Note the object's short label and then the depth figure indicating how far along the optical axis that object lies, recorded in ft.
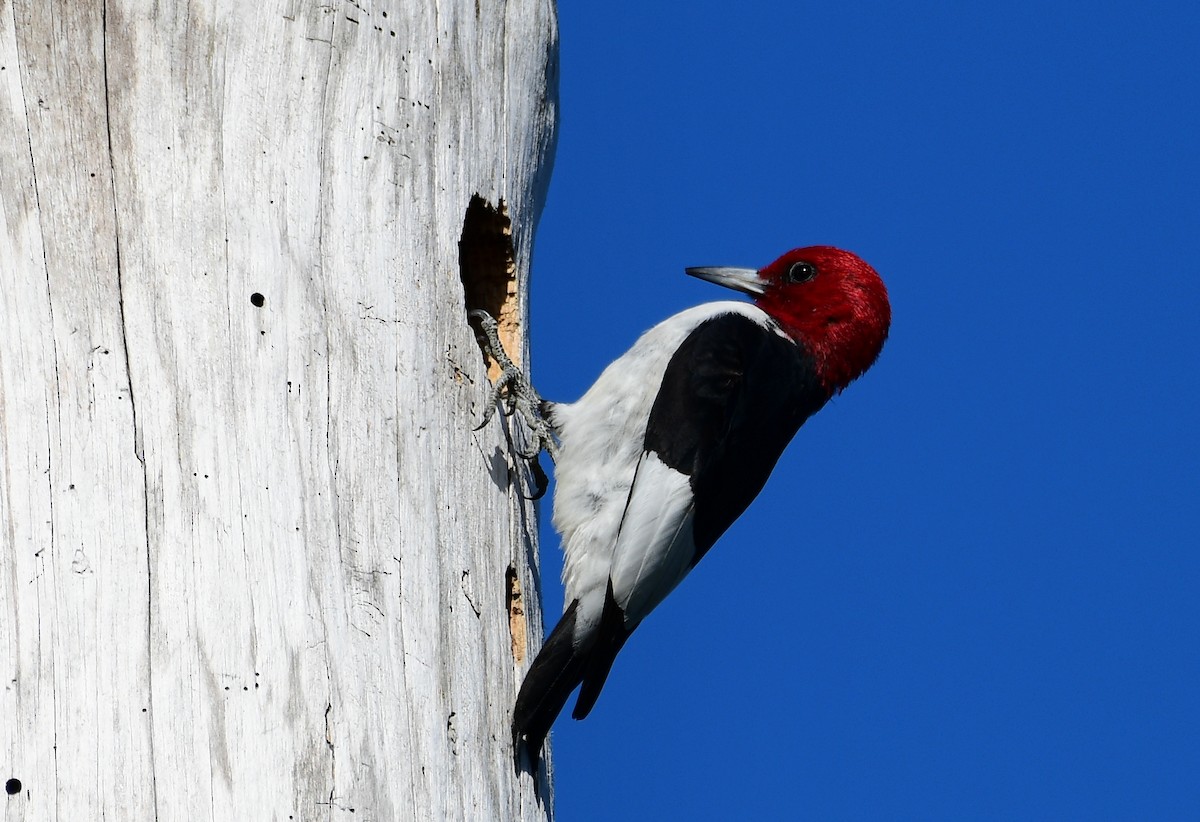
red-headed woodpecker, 20.99
